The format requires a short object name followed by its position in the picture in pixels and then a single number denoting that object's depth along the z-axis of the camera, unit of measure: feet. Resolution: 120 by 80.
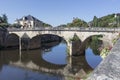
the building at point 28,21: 127.33
